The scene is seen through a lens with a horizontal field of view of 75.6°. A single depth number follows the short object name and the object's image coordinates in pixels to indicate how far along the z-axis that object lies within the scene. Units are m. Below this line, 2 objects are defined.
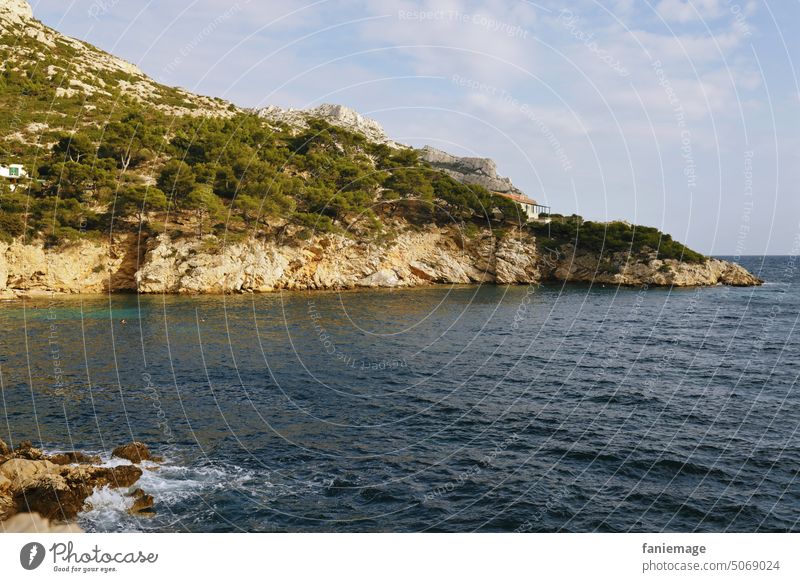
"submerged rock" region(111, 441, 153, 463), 16.93
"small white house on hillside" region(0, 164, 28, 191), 61.31
